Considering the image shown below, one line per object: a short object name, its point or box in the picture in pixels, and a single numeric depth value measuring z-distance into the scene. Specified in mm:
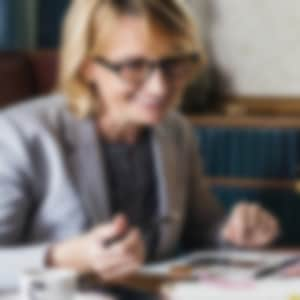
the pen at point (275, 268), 1820
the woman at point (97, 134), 1858
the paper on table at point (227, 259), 1832
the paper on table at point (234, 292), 1706
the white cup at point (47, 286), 1577
